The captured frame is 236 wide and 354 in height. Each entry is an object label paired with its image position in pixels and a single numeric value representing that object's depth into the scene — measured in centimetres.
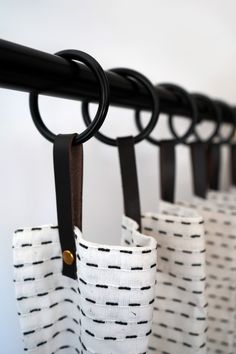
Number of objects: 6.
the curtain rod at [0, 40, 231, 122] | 24
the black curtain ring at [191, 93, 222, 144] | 51
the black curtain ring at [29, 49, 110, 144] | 27
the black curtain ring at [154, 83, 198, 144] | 44
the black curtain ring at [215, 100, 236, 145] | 57
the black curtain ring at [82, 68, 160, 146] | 34
